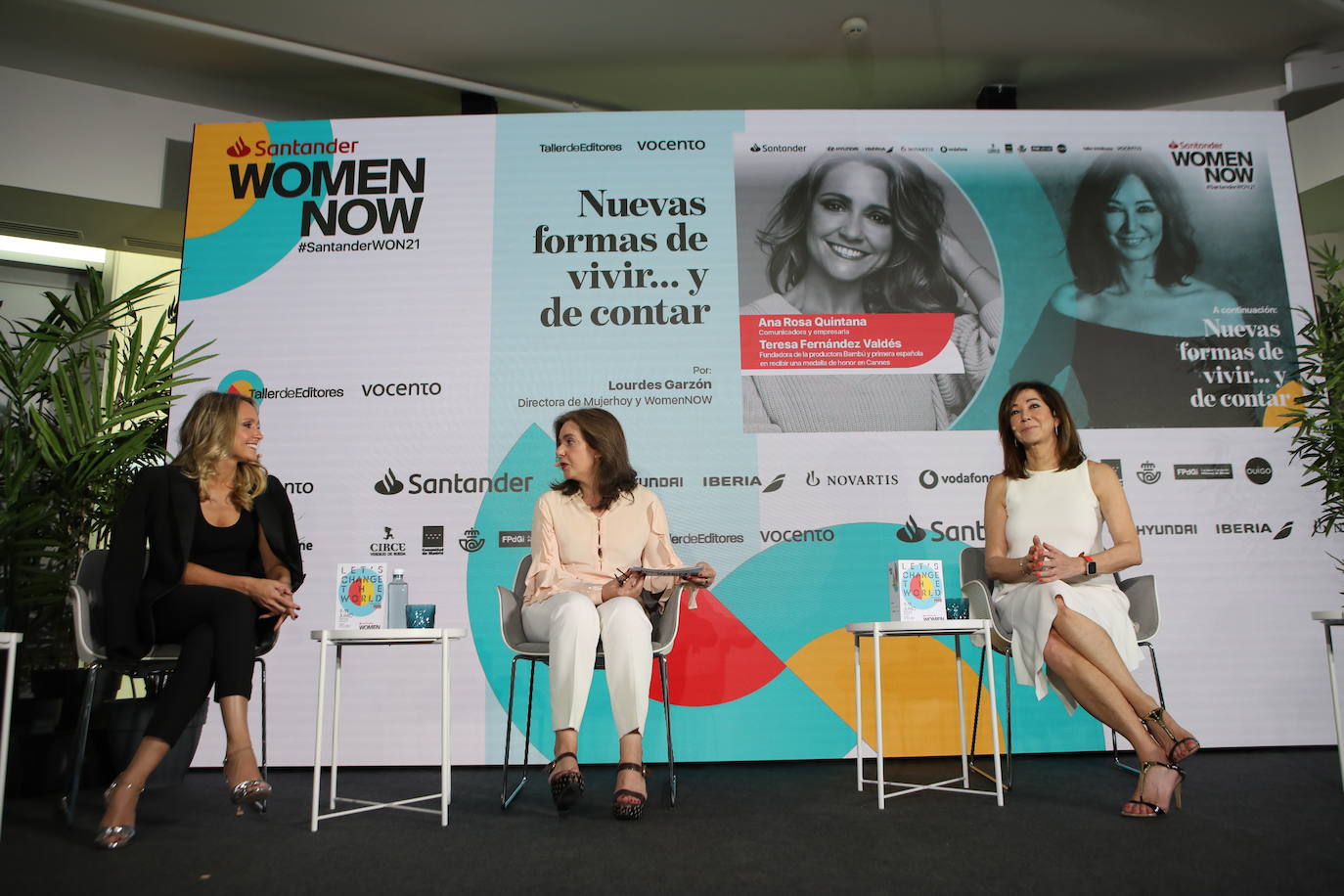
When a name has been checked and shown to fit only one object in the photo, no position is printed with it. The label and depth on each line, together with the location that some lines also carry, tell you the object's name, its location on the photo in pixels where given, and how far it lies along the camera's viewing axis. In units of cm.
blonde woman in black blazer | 252
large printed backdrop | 389
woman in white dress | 263
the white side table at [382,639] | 255
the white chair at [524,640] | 296
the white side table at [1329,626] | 268
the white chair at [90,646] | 275
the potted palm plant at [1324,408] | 382
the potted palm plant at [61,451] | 339
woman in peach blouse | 270
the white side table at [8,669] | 226
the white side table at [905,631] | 278
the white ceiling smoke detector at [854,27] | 445
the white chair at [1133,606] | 305
